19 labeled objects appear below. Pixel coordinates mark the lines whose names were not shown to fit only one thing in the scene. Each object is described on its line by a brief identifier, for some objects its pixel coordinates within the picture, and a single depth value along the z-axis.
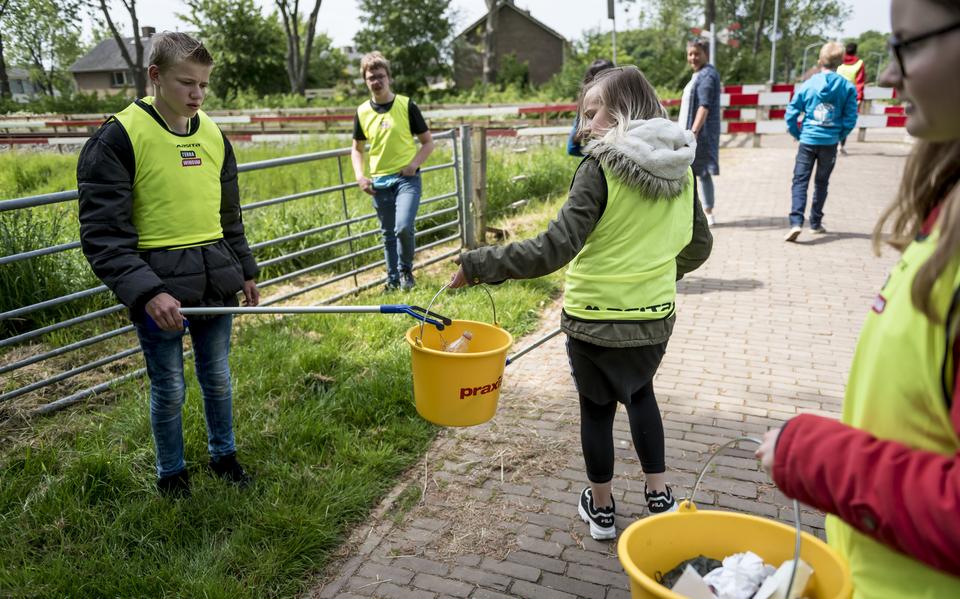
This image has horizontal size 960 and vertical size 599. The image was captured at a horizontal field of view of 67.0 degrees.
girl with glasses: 1.08
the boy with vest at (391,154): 6.46
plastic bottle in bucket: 3.33
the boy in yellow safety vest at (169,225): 2.83
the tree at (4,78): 37.83
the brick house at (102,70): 78.50
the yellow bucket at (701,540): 1.71
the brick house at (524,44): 60.62
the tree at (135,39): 39.33
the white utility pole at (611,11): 13.37
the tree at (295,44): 47.38
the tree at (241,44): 50.38
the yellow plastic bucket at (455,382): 2.98
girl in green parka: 2.60
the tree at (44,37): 43.62
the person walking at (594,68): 6.59
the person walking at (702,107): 8.12
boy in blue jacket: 7.84
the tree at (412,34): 53.94
